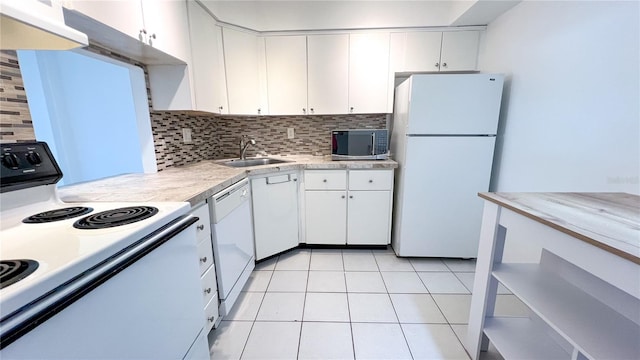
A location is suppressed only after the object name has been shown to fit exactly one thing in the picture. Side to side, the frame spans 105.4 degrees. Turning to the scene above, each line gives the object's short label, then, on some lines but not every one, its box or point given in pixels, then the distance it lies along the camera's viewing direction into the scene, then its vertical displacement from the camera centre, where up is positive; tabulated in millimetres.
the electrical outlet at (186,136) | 2111 -3
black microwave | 2240 -79
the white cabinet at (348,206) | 2223 -656
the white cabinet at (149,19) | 1029 +584
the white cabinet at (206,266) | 1204 -672
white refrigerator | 1892 -191
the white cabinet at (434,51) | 2229 +772
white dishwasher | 1381 -659
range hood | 630 +322
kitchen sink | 2404 -262
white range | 482 -330
